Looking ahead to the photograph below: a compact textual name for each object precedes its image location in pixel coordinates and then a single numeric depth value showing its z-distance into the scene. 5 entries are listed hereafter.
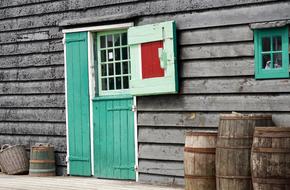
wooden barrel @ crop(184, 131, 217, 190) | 7.99
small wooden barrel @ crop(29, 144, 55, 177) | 10.80
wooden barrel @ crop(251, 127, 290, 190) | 7.13
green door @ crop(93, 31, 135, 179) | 9.84
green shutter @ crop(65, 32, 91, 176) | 10.41
